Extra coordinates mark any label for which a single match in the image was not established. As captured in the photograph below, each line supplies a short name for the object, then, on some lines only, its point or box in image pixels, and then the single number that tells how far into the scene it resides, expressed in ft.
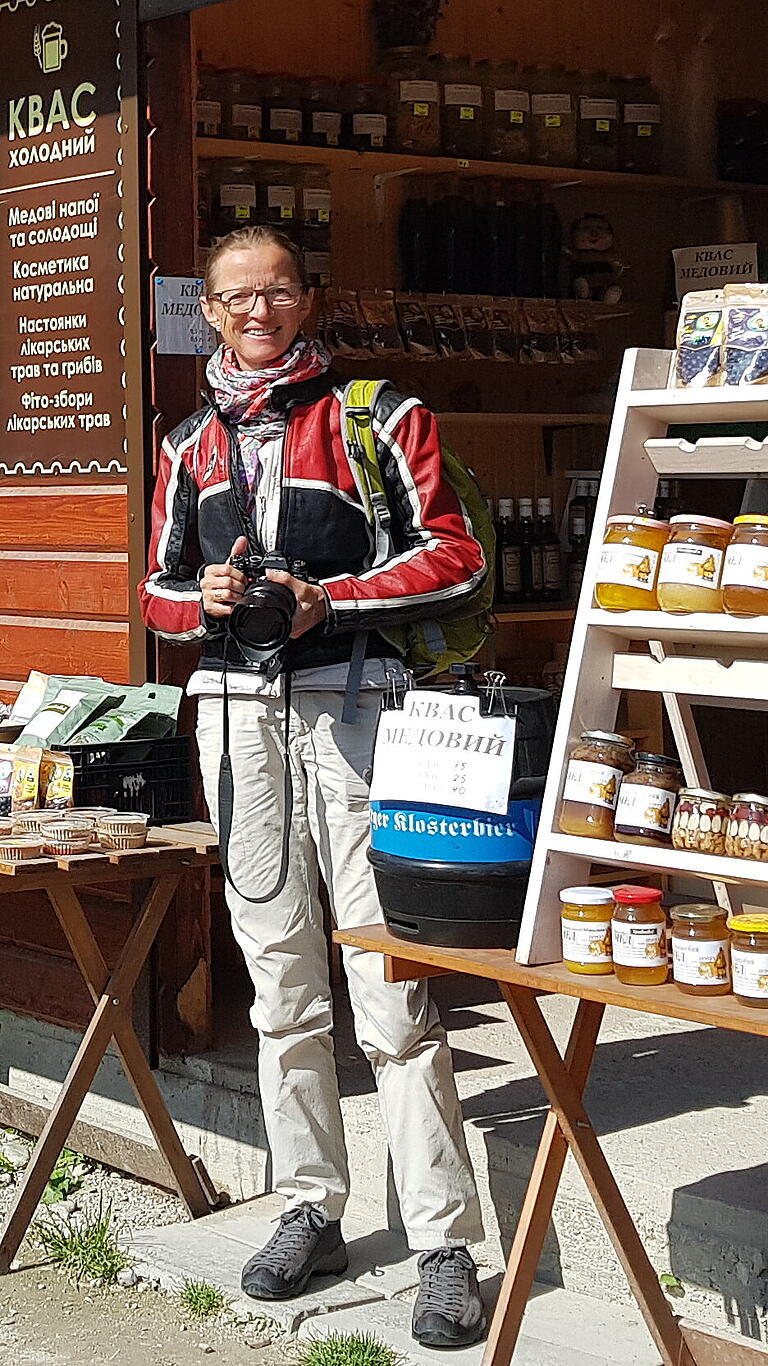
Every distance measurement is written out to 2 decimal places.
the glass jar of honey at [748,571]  8.01
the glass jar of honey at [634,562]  8.51
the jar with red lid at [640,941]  8.26
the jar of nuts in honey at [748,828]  8.05
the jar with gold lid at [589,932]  8.45
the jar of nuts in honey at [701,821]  8.20
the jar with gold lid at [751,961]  7.88
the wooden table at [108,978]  12.08
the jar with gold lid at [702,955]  8.13
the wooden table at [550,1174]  9.00
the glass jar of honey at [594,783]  8.59
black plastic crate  12.71
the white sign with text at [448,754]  8.89
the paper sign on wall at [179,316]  13.52
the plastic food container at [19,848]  11.57
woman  10.57
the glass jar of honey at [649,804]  8.42
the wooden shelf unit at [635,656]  8.38
